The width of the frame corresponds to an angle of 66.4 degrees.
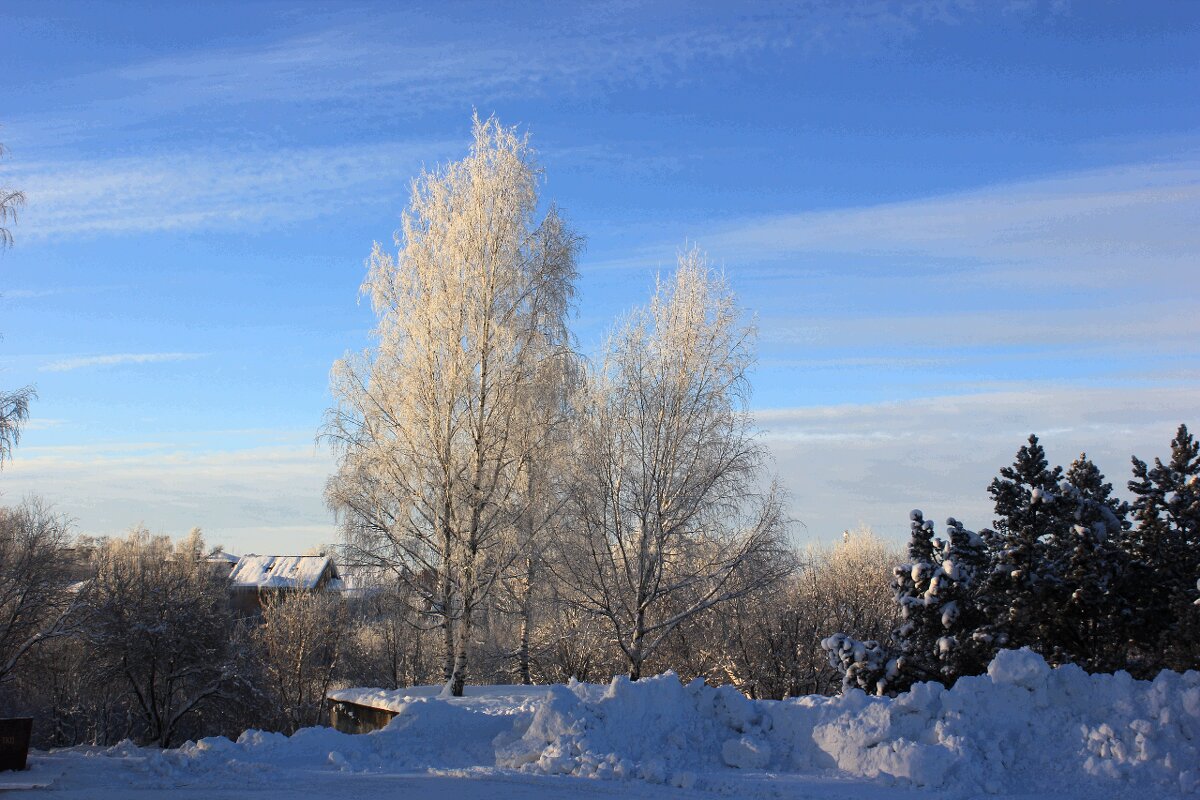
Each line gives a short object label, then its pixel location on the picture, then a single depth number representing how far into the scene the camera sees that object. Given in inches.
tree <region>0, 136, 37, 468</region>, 526.0
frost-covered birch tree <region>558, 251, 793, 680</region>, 906.7
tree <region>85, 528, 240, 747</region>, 1093.1
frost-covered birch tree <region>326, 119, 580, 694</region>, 805.2
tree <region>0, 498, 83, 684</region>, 998.4
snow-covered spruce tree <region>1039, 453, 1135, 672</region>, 631.2
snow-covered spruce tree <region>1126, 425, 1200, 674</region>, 625.6
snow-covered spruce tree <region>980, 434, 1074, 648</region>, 639.8
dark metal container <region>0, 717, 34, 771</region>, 461.7
